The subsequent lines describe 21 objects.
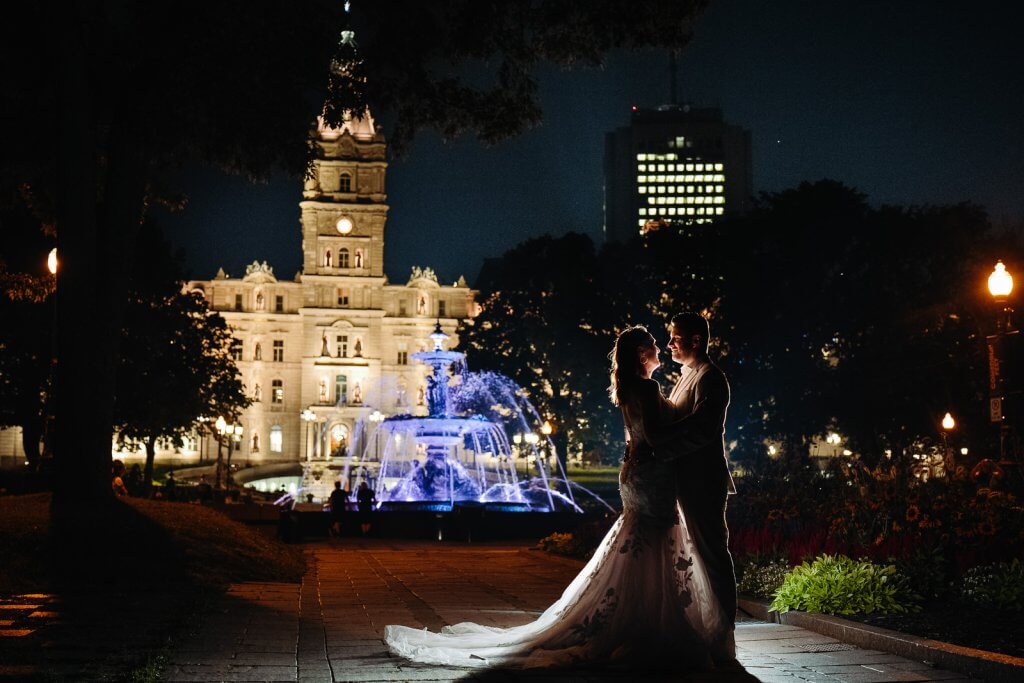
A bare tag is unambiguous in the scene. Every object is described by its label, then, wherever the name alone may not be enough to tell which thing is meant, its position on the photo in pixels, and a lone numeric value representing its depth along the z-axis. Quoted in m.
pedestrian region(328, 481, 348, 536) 24.67
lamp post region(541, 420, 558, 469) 29.16
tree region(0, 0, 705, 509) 13.11
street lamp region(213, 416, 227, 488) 42.72
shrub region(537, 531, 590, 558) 16.83
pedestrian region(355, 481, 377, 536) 24.70
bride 6.62
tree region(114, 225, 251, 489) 35.97
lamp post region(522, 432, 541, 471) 49.27
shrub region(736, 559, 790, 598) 10.25
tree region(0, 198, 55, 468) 27.77
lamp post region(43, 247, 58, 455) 13.45
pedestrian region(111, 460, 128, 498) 19.67
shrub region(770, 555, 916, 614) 8.70
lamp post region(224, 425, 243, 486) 47.16
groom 6.96
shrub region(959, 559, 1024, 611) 8.13
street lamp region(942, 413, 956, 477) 12.23
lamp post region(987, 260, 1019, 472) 12.24
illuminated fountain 28.36
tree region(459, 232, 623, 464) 48.12
